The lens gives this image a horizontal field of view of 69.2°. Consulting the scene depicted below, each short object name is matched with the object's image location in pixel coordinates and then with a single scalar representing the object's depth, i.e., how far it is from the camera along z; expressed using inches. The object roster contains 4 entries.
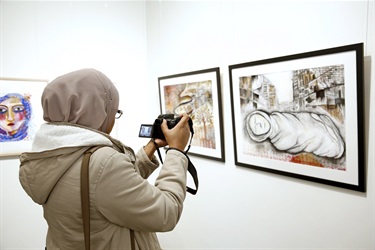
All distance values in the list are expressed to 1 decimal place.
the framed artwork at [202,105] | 66.1
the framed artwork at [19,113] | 73.4
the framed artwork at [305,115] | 41.3
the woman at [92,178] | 28.3
